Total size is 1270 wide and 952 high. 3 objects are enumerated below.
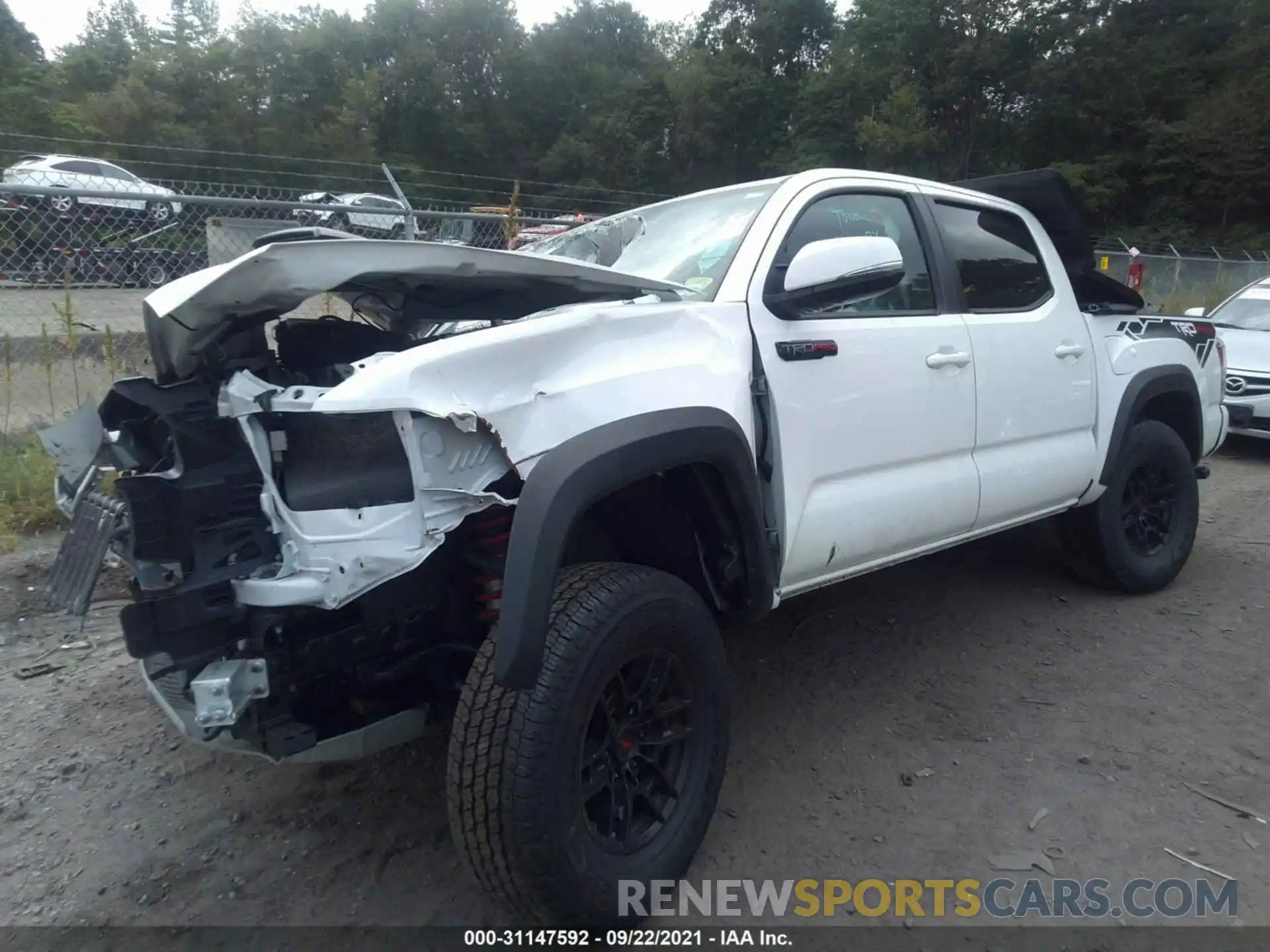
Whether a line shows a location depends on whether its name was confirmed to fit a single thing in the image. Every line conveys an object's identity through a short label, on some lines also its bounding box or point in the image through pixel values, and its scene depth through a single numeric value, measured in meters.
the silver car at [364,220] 6.01
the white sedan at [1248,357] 8.15
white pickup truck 2.05
